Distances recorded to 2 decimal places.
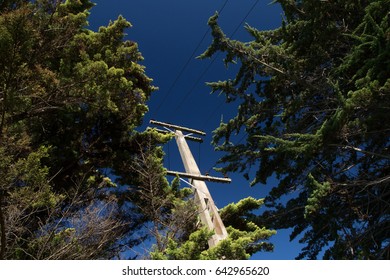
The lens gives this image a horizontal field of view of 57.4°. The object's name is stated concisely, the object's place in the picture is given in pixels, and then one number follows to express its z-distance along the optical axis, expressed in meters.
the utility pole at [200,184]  9.06
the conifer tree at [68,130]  6.72
